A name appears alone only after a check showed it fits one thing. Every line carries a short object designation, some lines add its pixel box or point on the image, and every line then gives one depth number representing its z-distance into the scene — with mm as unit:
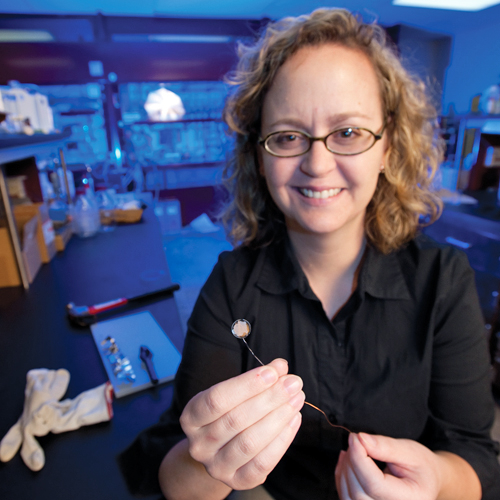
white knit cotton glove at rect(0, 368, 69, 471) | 741
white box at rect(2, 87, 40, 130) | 1953
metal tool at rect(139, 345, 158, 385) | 941
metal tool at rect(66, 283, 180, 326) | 1241
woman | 791
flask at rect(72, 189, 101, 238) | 2248
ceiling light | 3285
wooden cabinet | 1332
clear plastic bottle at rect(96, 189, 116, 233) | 2492
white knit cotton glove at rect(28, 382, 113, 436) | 795
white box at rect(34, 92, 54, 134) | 2193
